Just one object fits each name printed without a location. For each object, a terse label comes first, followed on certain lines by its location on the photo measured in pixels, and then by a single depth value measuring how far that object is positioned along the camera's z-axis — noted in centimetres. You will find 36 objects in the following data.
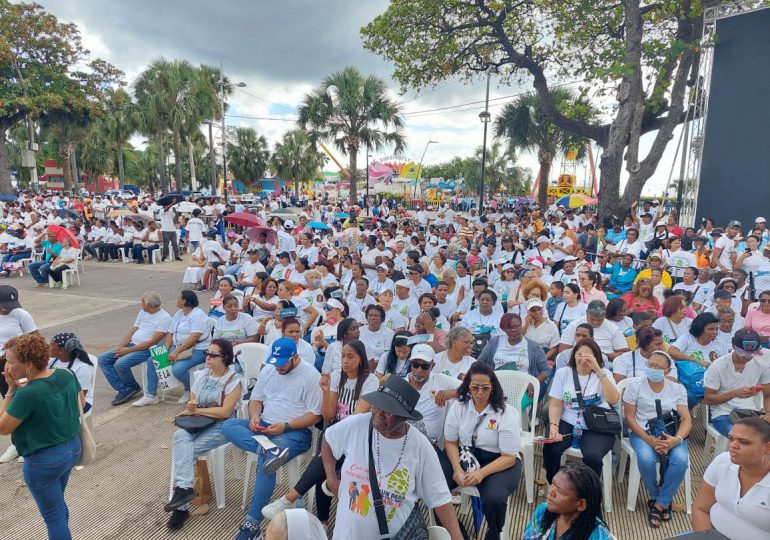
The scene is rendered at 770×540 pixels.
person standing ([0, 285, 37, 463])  468
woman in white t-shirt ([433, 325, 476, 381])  408
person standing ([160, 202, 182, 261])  1478
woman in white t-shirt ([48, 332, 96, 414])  388
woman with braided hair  206
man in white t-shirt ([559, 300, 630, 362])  474
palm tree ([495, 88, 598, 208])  2145
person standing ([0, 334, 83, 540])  273
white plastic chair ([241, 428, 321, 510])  363
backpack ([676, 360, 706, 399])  442
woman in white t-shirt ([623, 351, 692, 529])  344
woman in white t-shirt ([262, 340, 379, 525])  344
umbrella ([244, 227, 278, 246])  1095
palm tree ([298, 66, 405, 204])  2245
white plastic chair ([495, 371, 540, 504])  397
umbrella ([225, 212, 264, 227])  1125
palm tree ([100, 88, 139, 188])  3052
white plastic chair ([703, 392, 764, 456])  387
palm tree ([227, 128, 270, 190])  4056
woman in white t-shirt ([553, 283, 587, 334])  554
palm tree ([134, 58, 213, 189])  2756
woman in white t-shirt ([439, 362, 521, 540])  305
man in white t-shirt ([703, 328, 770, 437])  380
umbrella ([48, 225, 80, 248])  1127
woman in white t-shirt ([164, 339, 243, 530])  346
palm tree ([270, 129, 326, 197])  4097
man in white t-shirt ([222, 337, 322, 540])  361
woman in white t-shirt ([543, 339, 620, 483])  361
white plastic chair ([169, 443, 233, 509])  364
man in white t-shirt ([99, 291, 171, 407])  547
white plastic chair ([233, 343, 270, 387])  494
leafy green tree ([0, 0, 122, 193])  2572
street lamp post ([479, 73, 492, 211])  2117
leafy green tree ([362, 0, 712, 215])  1288
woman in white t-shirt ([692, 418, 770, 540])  232
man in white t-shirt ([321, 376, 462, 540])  234
